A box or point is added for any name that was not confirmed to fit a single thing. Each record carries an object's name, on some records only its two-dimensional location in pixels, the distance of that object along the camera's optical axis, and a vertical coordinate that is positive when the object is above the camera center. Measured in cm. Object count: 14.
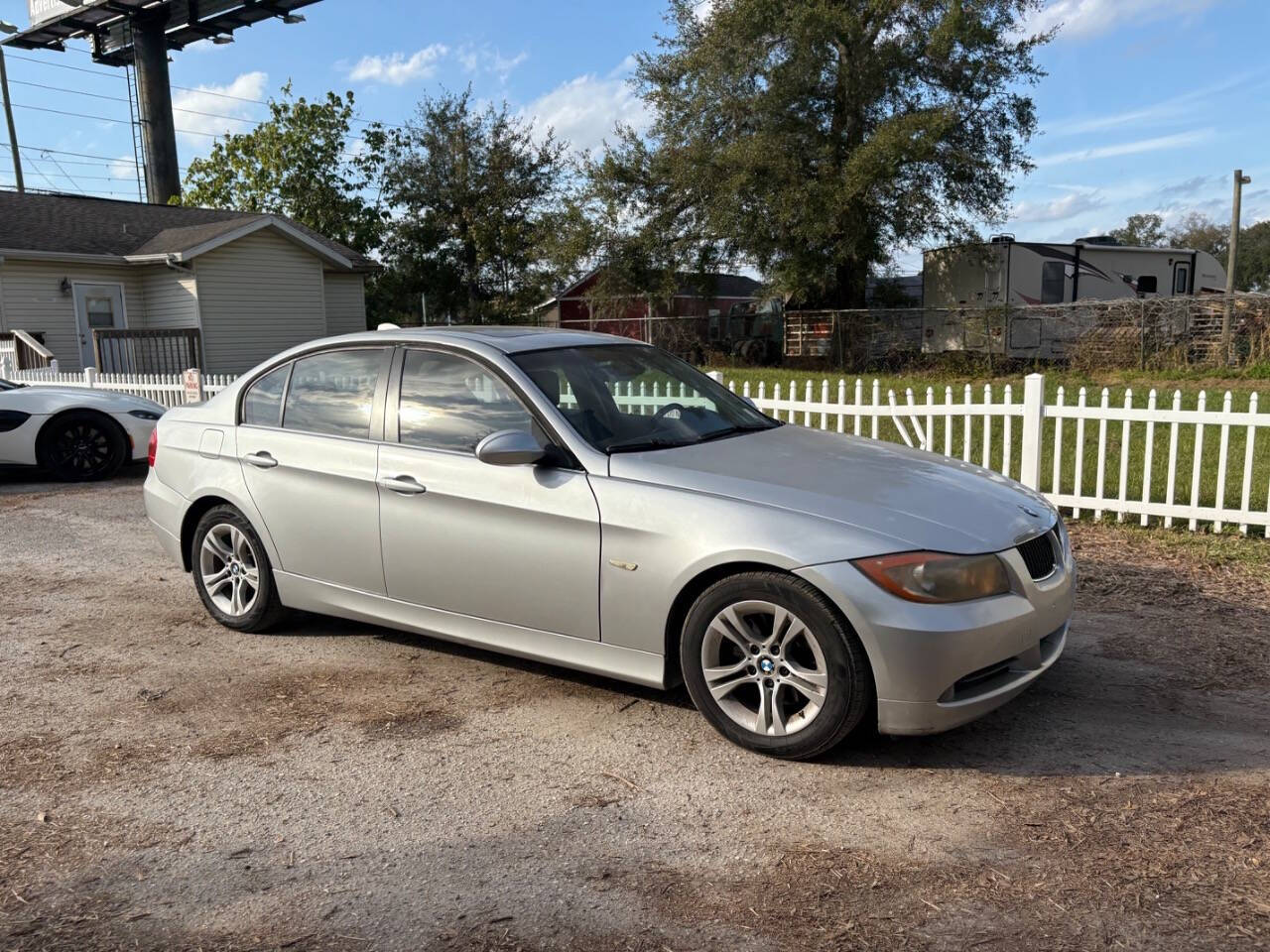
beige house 2153 +164
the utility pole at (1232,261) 1945 +138
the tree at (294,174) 3688 +646
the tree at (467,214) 3884 +497
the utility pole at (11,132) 3153 +699
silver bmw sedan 347 -77
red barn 2974 +74
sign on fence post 1128 -39
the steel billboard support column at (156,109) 3678 +891
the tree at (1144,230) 8644 +831
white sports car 1002 -78
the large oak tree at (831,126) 2545 +550
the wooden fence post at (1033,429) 754 -79
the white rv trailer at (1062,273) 2566 +135
